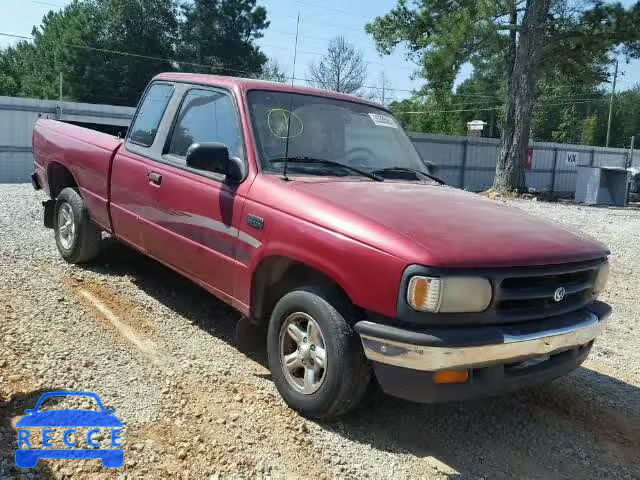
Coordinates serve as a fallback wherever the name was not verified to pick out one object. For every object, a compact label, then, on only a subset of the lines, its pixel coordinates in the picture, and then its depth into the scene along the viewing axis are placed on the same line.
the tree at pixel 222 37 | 41.59
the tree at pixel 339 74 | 37.16
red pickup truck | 3.03
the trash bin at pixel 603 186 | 20.95
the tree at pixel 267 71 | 40.39
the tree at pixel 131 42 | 41.56
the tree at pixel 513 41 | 18.85
